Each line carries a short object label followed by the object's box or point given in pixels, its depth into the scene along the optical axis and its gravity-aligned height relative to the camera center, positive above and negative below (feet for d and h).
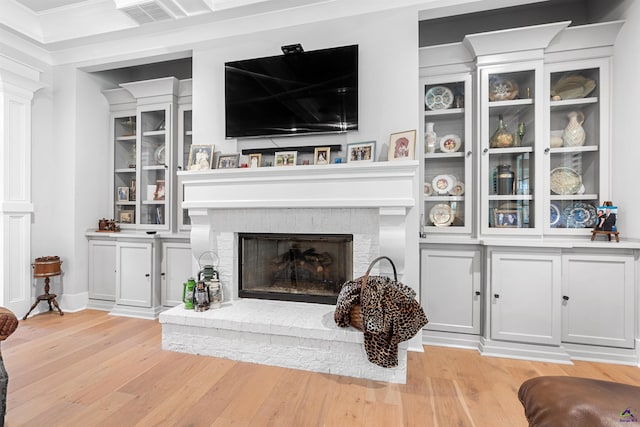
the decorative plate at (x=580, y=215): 7.92 -0.04
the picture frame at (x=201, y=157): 8.84 +1.58
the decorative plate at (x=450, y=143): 8.76 +1.97
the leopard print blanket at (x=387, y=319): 6.03 -2.09
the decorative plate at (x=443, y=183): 8.84 +0.85
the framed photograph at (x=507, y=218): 8.17 -0.13
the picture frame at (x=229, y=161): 8.83 +1.46
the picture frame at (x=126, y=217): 11.61 -0.19
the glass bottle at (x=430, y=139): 8.95 +2.13
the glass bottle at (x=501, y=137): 8.29 +2.03
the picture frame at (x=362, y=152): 7.90 +1.57
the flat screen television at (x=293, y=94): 8.07 +3.23
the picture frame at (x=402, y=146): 7.47 +1.65
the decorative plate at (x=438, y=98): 8.77 +3.26
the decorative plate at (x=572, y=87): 7.99 +3.28
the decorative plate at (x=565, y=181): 8.10 +0.85
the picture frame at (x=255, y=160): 8.56 +1.46
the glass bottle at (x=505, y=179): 8.27 +0.91
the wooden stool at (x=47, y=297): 10.19 -2.82
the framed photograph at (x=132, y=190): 11.76 +0.83
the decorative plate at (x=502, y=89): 8.23 +3.30
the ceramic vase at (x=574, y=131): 8.05 +2.14
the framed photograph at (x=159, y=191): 11.16 +0.76
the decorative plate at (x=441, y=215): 8.77 -0.06
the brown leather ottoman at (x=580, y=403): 2.27 -1.50
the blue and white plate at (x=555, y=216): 8.11 -0.07
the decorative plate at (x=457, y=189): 8.73 +0.68
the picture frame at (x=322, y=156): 8.12 +1.50
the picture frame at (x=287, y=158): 8.38 +1.47
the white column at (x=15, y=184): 9.62 +0.88
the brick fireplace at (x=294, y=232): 6.86 -0.55
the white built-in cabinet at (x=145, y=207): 10.34 +0.18
